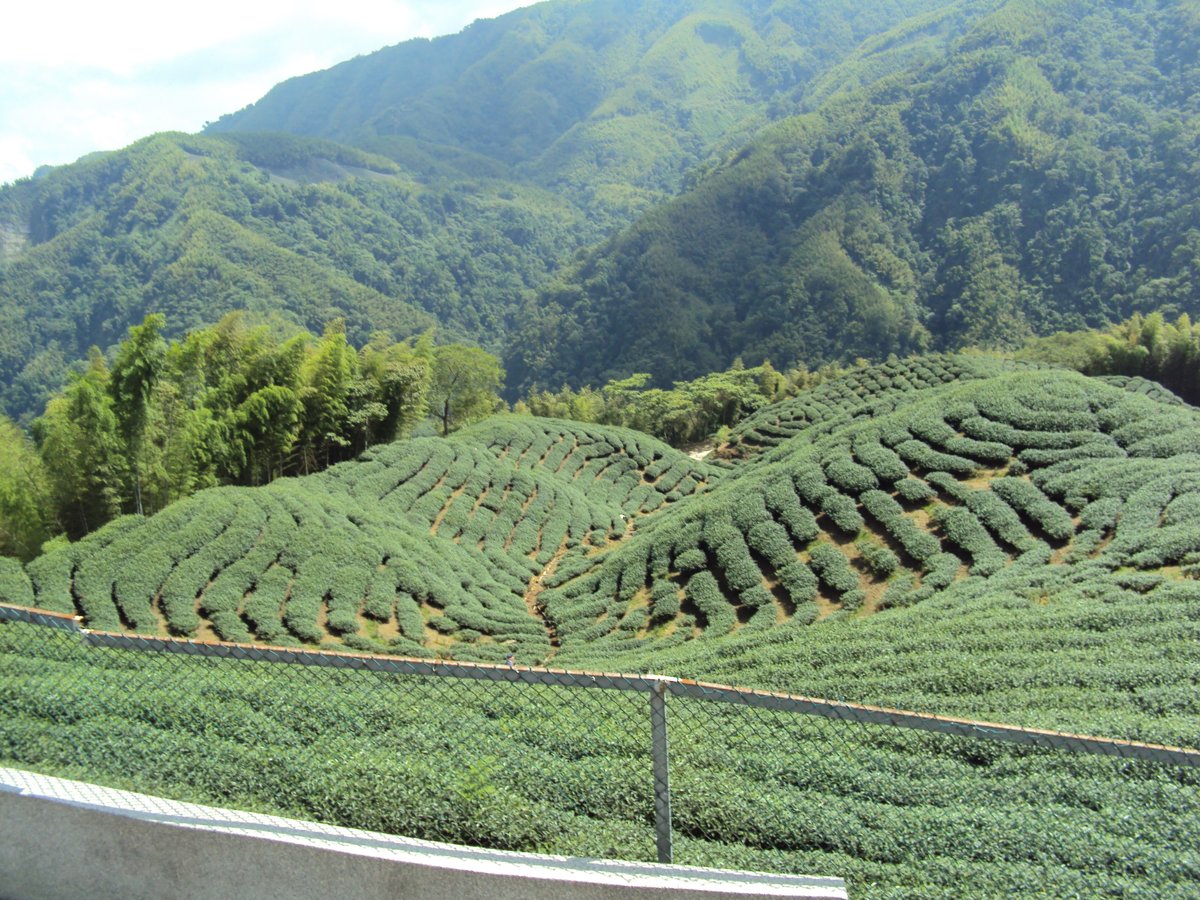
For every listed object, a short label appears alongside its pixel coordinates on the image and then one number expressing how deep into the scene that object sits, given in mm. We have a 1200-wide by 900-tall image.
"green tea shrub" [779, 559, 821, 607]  19859
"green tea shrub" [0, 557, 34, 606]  17766
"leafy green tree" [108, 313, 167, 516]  23297
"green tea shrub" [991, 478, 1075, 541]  19297
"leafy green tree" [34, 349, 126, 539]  23219
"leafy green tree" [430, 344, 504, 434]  52438
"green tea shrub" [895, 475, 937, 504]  22125
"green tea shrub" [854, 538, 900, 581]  19859
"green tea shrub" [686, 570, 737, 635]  20125
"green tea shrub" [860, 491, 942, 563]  19984
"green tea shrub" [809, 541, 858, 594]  19828
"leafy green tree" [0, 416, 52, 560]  25016
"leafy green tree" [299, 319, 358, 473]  34719
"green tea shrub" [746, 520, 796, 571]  21438
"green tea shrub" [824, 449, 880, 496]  23156
